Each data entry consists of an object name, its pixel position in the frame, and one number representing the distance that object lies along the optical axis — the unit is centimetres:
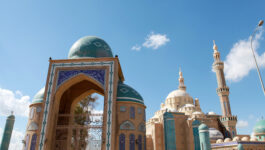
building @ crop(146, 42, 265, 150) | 1923
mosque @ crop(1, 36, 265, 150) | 1353
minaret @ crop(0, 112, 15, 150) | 1576
